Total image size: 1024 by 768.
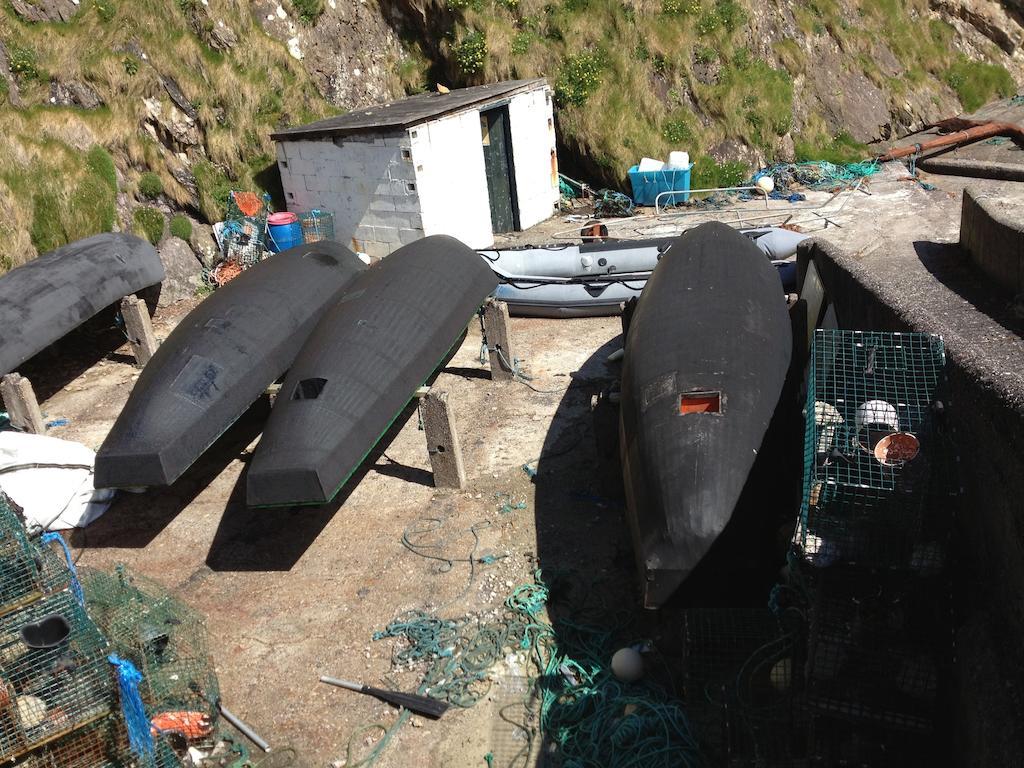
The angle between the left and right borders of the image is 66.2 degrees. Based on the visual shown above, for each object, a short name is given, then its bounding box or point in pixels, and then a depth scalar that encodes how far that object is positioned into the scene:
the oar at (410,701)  6.30
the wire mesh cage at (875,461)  5.47
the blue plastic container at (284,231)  16.39
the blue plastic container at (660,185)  20.05
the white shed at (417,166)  15.89
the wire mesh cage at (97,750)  5.48
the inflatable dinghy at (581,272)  13.46
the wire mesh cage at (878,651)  4.80
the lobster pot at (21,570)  6.25
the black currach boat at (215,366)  8.27
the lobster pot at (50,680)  5.34
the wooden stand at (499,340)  11.52
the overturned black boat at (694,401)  6.15
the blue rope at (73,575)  6.48
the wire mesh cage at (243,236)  16.58
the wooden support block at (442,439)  8.86
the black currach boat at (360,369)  7.80
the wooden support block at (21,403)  10.24
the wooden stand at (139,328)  12.55
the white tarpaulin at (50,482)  8.90
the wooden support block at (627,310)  10.38
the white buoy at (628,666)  6.24
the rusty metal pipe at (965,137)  22.88
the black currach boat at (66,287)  11.18
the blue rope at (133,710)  5.23
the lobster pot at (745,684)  5.08
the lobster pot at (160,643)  6.36
